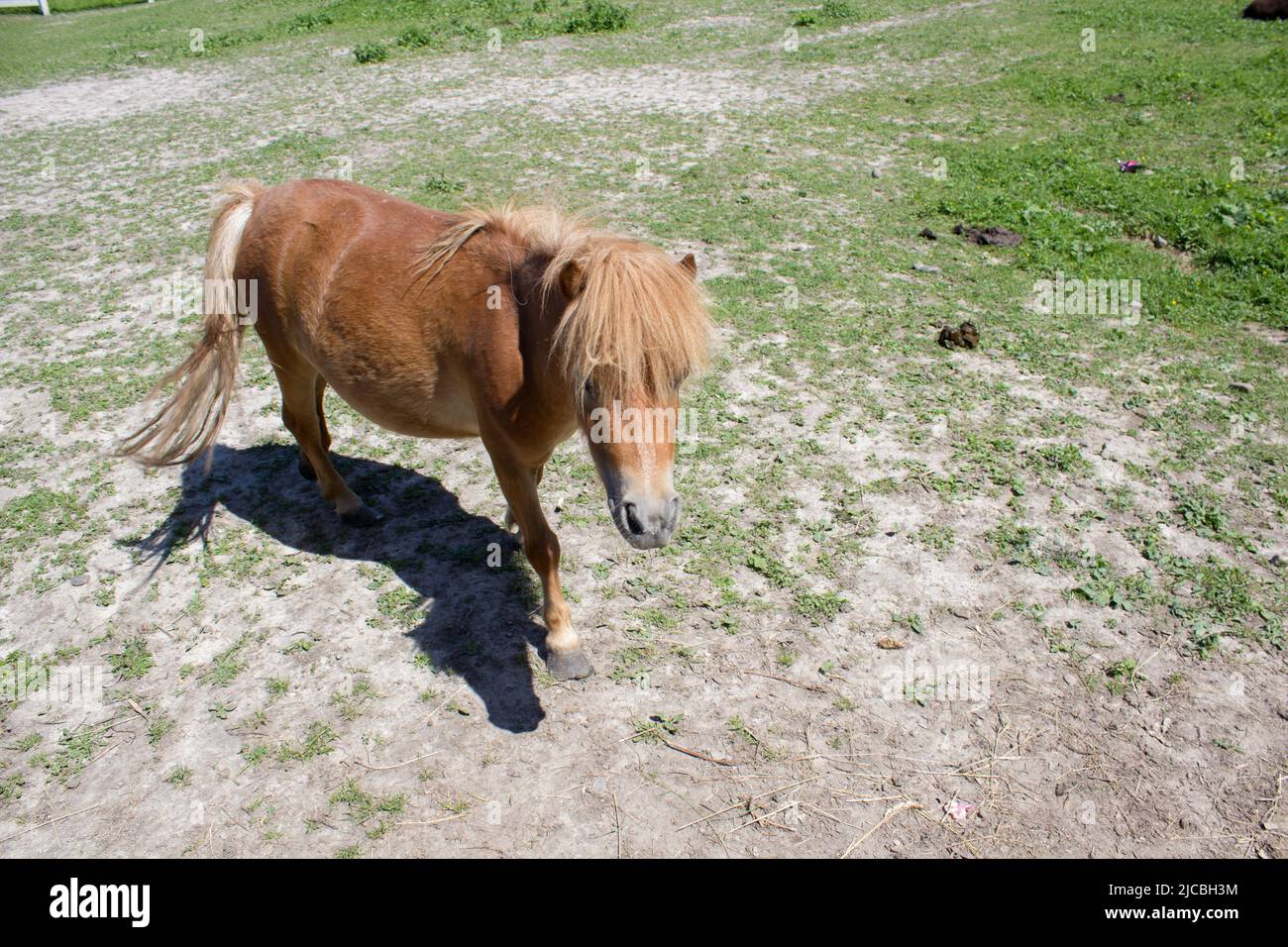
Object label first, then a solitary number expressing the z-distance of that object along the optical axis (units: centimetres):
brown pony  270
